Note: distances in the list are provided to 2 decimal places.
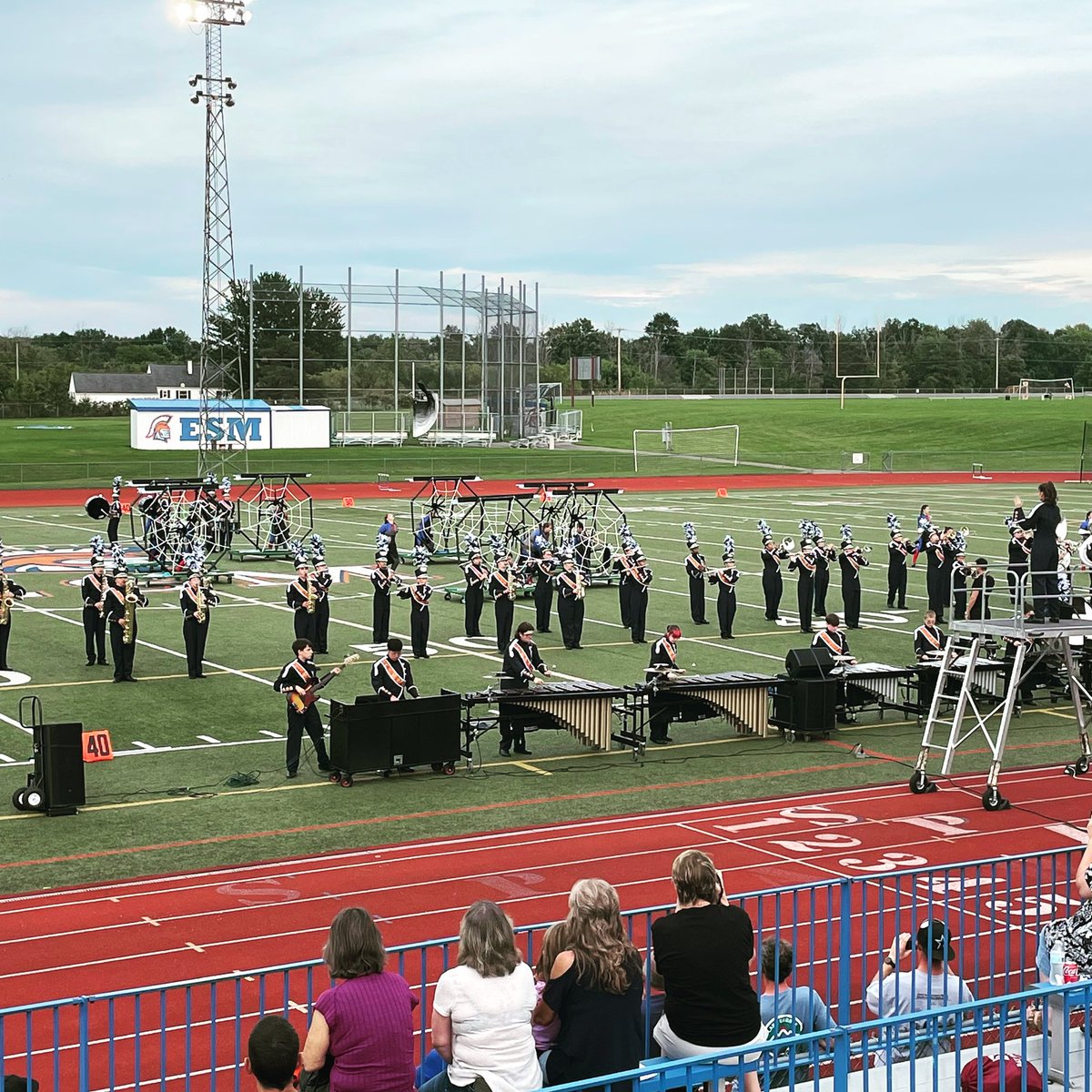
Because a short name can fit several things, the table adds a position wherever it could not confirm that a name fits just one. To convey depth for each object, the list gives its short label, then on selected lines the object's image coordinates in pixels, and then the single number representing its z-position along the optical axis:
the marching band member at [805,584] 27.44
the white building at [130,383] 117.57
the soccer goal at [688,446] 75.41
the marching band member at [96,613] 22.66
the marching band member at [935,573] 29.33
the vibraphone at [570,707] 17.12
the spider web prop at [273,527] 37.91
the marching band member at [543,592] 26.59
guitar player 15.96
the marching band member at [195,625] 21.75
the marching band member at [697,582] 27.84
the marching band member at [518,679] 17.33
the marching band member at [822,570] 28.56
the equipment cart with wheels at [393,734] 16.01
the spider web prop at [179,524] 34.22
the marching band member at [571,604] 25.08
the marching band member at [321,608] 23.78
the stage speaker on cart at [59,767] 14.49
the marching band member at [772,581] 28.38
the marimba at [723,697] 17.94
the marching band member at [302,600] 23.39
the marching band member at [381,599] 25.19
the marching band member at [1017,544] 27.27
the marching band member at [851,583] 27.59
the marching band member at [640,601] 26.03
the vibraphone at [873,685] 19.16
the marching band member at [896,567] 29.64
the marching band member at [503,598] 24.94
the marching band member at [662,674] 18.25
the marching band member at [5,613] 22.23
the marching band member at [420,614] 24.00
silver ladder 14.91
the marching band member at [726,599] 26.41
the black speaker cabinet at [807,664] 18.67
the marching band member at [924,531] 30.22
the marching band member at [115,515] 38.00
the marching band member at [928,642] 20.17
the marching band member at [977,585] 20.78
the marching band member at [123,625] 21.39
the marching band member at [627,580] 26.23
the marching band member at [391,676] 16.28
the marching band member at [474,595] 26.31
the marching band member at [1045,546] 15.80
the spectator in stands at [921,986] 7.63
